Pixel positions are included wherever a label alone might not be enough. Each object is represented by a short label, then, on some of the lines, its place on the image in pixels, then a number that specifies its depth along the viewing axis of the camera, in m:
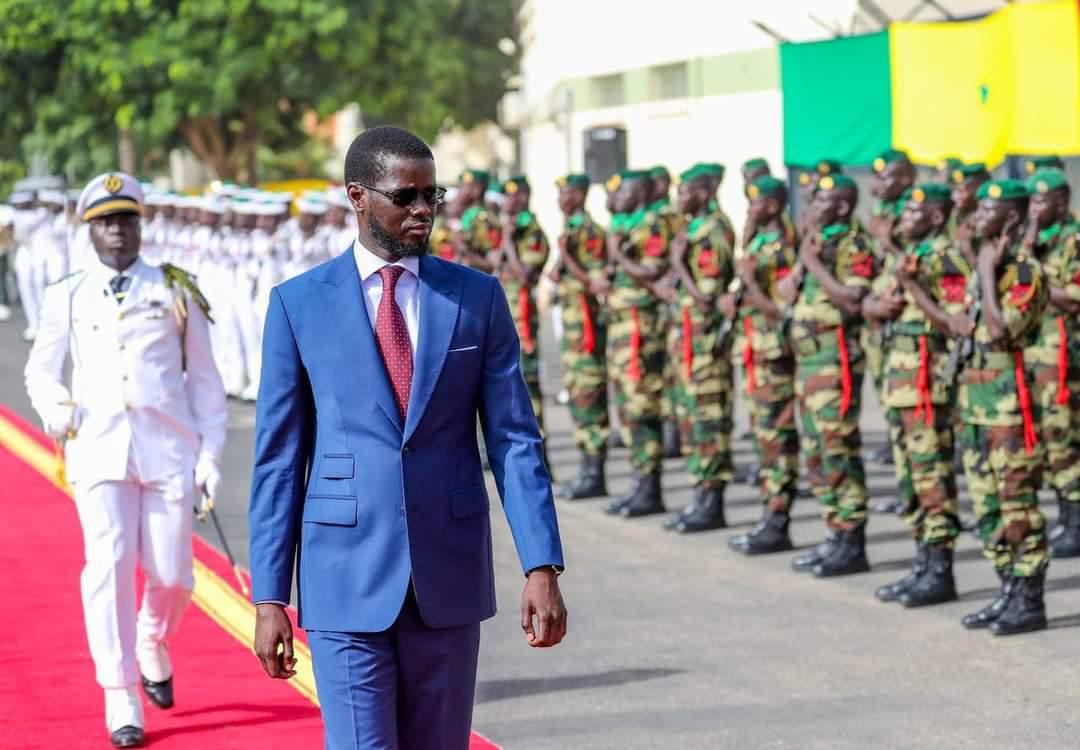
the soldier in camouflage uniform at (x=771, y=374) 11.48
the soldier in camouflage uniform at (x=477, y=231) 15.14
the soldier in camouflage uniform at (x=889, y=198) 12.54
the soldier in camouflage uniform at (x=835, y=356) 10.58
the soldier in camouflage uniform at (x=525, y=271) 14.64
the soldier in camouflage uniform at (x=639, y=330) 12.88
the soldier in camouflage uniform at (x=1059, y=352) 11.09
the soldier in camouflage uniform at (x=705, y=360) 12.20
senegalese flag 14.70
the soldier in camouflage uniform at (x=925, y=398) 9.83
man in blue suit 4.92
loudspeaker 22.02
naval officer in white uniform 7.63
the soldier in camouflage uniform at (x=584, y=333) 13.70
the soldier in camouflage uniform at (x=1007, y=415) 9.13
